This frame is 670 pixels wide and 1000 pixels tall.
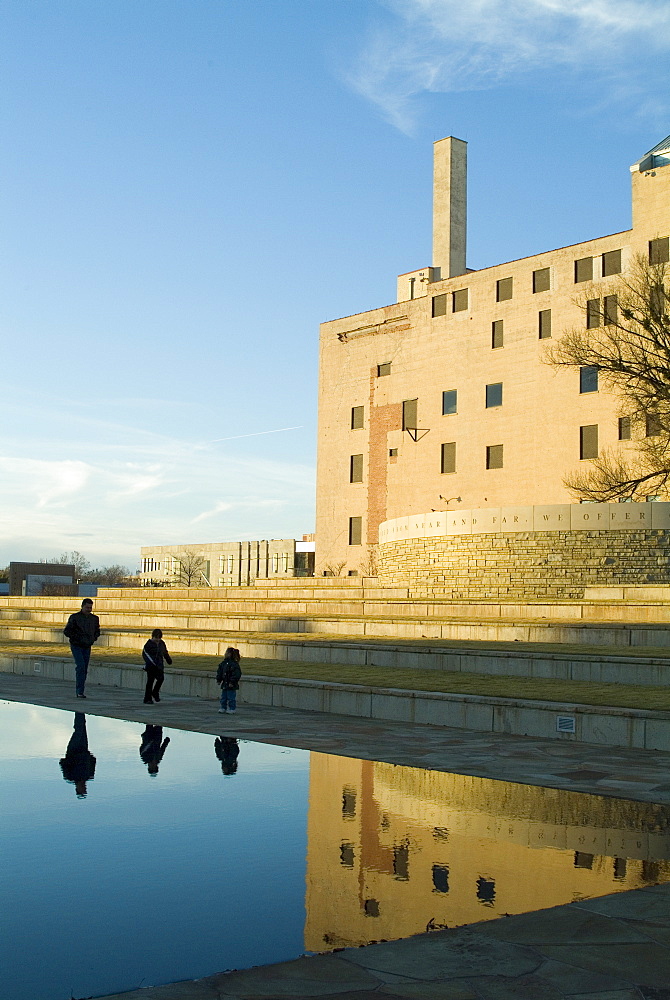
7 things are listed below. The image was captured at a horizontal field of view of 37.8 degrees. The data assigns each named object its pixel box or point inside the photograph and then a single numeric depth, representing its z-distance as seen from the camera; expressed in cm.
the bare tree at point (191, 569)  10669
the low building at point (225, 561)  9481
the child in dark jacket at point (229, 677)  1455
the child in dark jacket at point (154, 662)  1567
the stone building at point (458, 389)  4309
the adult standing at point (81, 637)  1681
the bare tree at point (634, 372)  2970
